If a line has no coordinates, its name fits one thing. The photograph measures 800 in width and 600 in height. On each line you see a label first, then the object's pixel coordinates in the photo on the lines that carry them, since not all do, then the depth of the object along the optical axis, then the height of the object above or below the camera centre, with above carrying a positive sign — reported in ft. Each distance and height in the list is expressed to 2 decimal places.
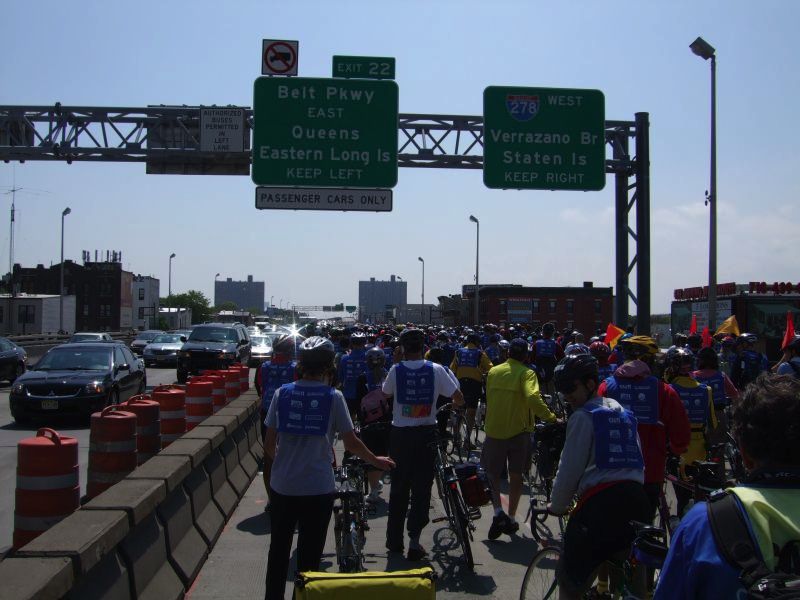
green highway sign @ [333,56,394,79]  54.60 +16.62
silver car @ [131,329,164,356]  132.67 -7.08
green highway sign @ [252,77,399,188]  54.29 +12.07
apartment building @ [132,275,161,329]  375.16 +1.76
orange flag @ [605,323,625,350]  49.08 -1.54
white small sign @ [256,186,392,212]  53.78 +7.28
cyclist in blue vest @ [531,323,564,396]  56.03 -3.35
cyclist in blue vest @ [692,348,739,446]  28.30 -2.41
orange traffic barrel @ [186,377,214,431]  37.63 -4.87
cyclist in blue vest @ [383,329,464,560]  22.54 -3.81
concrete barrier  12.28 -4.77
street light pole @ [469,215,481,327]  173.37 +15.73
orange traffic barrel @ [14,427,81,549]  17.29 -4.15
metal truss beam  55.77 +11.49
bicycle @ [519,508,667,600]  10.34 -4.64
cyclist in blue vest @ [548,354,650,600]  13.28 -3.05
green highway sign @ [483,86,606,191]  54.90 +11.91
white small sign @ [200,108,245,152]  56.90 +12.56
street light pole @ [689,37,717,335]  64.49 +7.05
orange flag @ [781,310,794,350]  38.91 -0.94
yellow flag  55.77 -0.99
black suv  88.28 -5.44
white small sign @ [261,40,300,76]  54.39 +17.10
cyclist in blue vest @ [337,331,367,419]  36.29 -3.00
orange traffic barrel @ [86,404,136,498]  22.63 -4.33
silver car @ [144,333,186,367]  115.44 -7.70
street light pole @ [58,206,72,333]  194.64 +21.36
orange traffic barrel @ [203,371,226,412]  44.42 -5.02
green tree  499.51 -0.97
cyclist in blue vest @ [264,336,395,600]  15.78 -3.18
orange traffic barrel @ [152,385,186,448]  31.60 -4.54
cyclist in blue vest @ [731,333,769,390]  39.62 -2.54
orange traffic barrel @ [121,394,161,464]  27.20 -4.44
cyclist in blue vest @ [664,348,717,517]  24.64 -2.93
